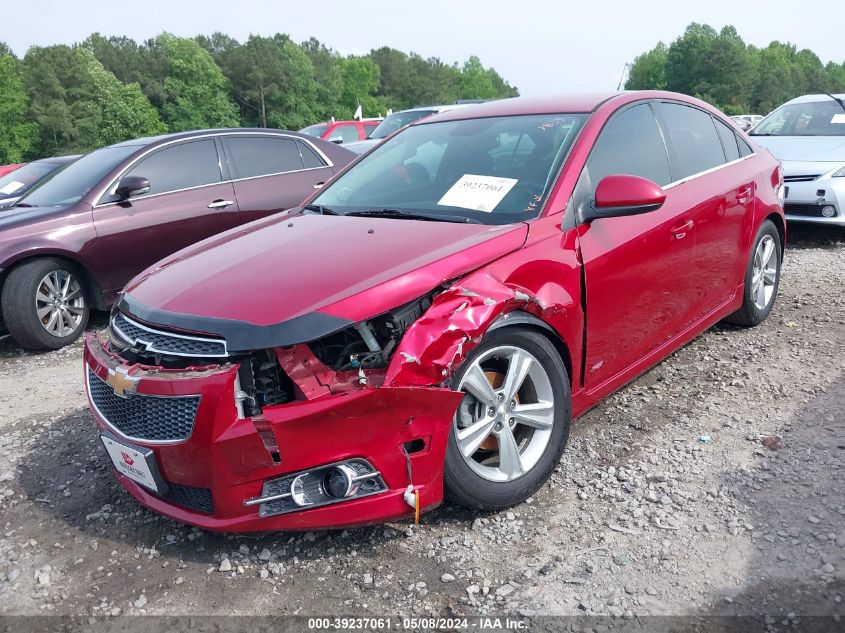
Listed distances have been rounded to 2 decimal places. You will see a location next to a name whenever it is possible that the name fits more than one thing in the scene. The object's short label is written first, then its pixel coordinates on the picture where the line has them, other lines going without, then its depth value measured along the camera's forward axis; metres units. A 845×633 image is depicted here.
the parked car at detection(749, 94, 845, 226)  7.16
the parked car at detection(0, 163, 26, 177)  12.08
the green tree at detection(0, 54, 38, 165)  53.31
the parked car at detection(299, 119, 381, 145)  14.53
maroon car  5.46
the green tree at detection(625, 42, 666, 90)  110.68
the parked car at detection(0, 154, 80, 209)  8.19
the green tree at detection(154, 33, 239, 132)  71.12
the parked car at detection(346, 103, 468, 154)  12.58
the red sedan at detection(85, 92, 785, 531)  2.37
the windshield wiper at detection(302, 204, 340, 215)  3.58
